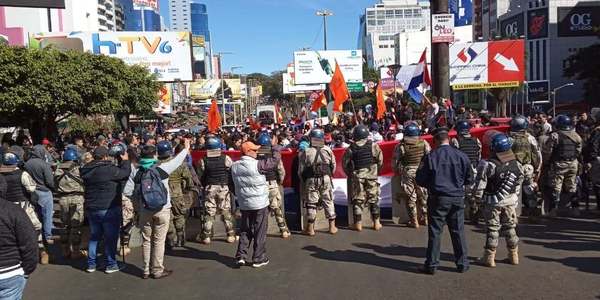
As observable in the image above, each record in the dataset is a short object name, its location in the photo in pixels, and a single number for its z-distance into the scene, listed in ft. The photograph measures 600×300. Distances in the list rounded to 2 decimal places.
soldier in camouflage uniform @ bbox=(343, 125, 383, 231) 26.96
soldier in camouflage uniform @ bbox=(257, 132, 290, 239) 23.82
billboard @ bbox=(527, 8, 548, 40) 296.92
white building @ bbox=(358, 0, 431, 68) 590.55
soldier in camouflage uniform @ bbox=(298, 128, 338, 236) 26.66
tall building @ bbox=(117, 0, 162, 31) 641.90
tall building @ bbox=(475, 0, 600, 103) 291.17
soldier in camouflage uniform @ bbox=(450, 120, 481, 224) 27.37
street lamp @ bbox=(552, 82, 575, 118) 208.03
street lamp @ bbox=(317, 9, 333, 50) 148.05
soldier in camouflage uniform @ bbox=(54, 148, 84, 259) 24.61
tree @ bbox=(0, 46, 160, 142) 62.85
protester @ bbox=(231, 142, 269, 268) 22.40
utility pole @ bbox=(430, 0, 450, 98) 37.60
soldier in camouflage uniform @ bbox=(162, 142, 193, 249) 25.57
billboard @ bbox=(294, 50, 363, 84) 144.87
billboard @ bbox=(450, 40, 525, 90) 48.60
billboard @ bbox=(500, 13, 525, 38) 303.89
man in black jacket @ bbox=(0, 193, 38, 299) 12.32
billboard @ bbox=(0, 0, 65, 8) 47.56
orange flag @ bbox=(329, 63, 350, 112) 46.23
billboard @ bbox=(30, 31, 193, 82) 103.81
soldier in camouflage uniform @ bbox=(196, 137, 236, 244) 26.61
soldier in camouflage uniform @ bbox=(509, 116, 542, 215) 26.50
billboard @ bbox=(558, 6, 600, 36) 290.35
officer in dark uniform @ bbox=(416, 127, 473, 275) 19.95
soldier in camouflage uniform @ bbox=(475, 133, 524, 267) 20.43
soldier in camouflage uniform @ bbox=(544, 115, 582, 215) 27.68
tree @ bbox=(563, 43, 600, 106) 178.29
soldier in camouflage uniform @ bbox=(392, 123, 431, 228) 26.71
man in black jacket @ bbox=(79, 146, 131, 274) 22.36
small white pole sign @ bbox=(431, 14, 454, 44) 36.73
